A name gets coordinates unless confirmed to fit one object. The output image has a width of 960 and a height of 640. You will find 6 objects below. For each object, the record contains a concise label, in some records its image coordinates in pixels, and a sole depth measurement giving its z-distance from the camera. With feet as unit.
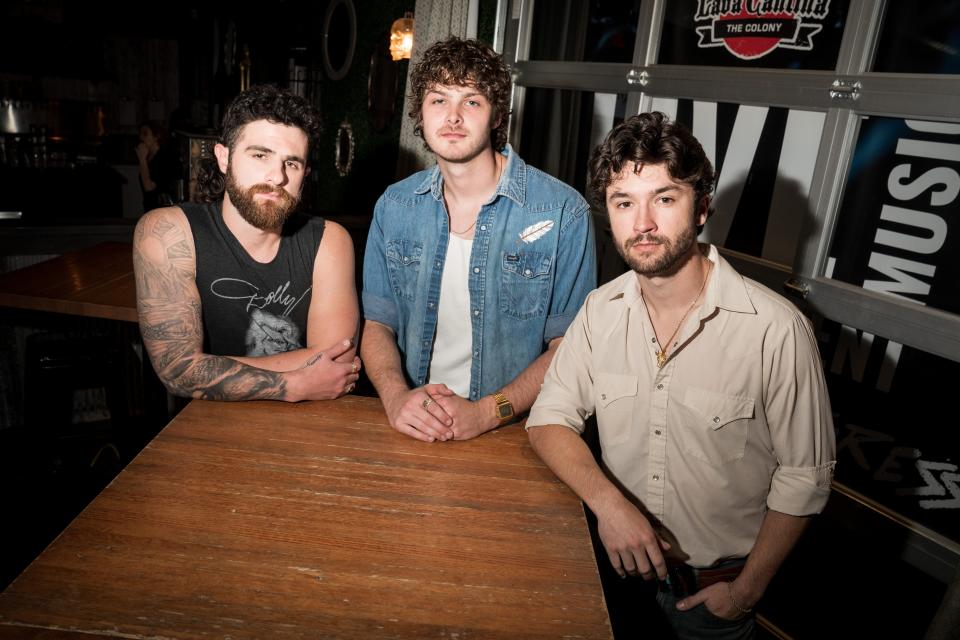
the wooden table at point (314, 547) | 3.32
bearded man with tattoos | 6.16
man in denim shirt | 6.87
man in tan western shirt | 4.75
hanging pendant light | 16.21
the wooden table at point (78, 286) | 8.46
